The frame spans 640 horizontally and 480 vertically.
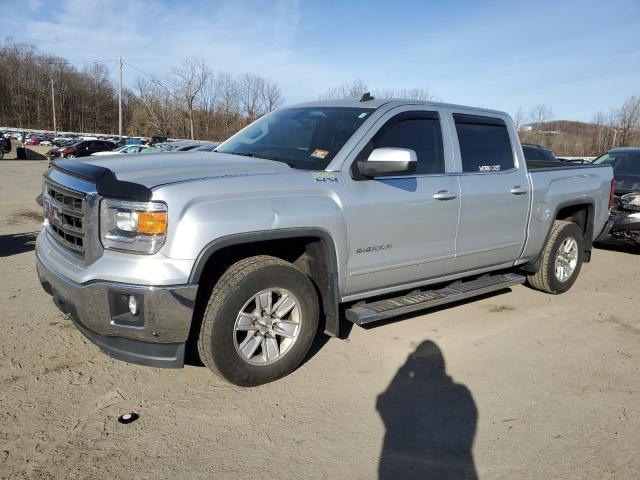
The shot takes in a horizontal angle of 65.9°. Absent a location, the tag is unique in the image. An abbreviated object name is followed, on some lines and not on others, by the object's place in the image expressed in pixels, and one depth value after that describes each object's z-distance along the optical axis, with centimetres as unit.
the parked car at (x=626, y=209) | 774
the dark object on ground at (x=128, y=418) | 294
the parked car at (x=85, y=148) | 3316
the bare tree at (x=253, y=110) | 4618
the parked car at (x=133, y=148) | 2509
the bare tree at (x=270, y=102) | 4538
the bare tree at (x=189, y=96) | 4534
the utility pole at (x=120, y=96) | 4652
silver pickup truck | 288
